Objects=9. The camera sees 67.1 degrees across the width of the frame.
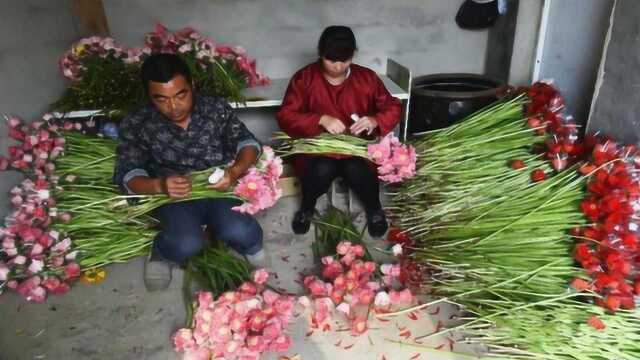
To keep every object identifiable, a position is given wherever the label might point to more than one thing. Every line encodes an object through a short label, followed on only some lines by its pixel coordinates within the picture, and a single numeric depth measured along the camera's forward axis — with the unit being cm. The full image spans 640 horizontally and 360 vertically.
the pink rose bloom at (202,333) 147
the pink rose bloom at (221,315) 148
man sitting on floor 172
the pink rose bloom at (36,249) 178
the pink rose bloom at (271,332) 149
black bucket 250
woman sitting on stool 207
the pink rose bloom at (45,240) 181
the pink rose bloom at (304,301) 173
